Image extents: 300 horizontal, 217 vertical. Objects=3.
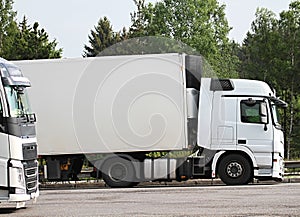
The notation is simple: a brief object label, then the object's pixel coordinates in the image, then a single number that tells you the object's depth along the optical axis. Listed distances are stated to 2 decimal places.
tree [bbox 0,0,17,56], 65.50
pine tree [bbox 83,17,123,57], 85.88
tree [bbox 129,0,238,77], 66.56
